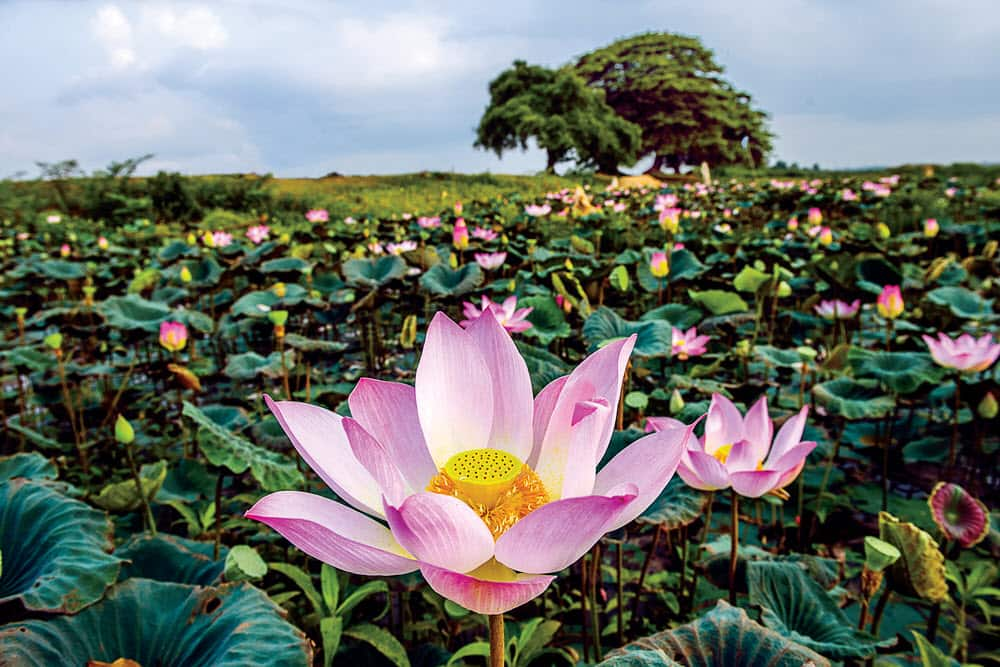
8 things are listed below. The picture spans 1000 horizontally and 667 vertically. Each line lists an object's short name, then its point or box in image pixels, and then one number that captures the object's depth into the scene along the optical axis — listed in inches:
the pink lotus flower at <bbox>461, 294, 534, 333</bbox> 67.1
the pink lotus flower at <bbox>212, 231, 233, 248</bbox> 171.9
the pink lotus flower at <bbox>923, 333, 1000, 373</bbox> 62.5
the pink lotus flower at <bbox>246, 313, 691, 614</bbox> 16.4
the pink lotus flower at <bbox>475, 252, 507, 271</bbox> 114.3
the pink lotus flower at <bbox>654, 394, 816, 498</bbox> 34.9
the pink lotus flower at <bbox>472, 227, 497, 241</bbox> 156.8
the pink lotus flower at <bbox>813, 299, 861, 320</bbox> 91.4
